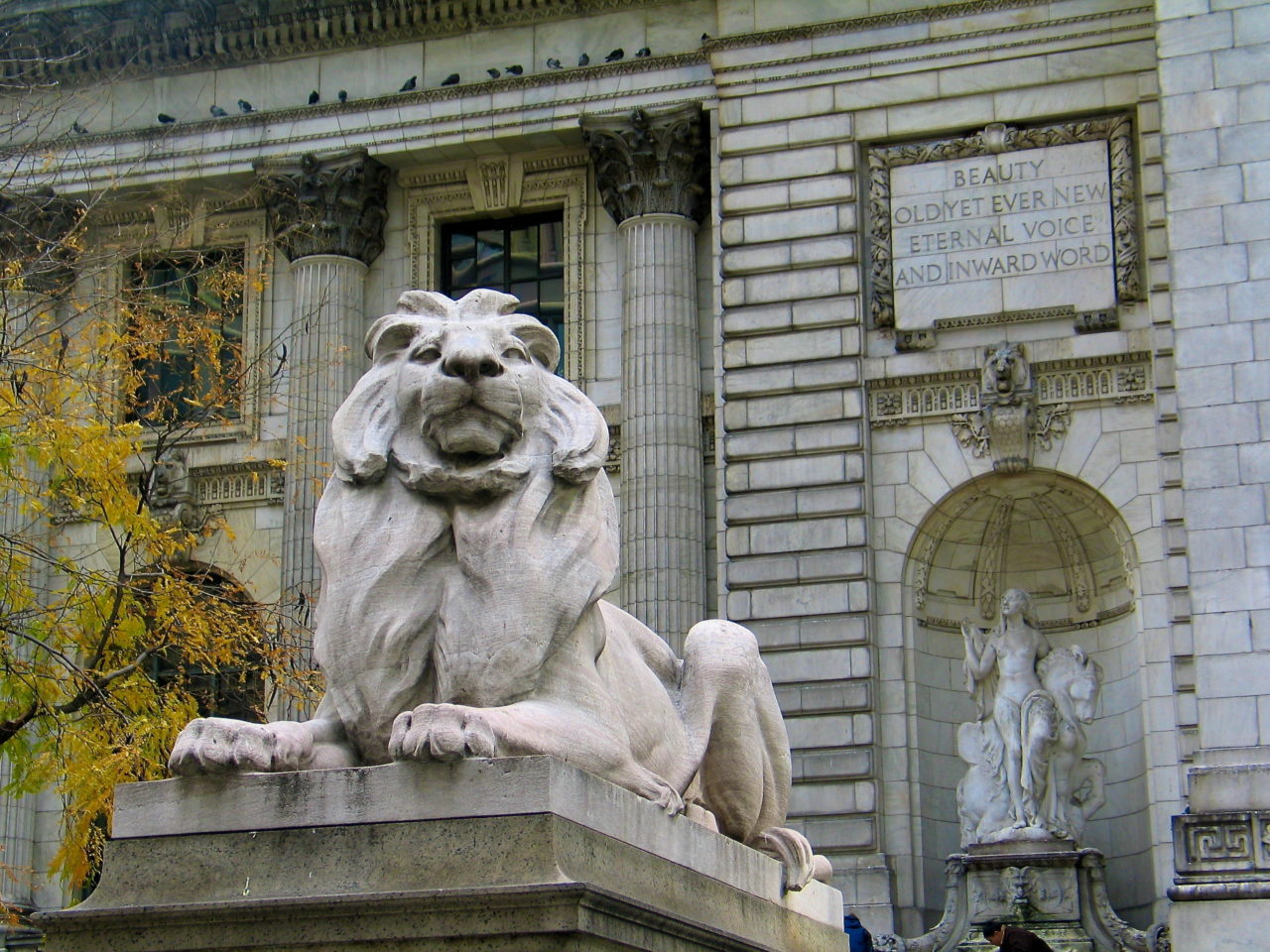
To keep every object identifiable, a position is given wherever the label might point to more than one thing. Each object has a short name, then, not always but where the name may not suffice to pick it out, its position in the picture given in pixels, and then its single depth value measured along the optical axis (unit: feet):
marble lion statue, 24.66
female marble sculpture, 84.58
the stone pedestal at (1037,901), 82.02
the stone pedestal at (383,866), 21.89
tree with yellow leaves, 59.16
